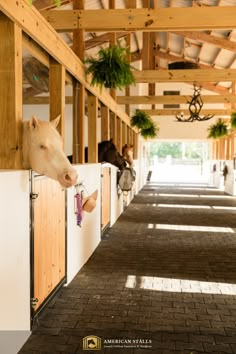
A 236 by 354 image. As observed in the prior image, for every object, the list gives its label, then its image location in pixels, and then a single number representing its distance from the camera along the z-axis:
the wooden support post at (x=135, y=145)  13.11
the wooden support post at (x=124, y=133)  10.19
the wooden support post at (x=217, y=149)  18.19
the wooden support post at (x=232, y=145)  14.70
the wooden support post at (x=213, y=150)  19.61
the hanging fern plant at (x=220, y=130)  13.45
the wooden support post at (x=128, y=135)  11.45
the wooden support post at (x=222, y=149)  16.92
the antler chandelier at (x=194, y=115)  8.04
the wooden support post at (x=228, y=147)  15.40
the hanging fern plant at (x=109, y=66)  4.57
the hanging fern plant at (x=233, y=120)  10.62
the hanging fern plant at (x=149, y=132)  12.16
